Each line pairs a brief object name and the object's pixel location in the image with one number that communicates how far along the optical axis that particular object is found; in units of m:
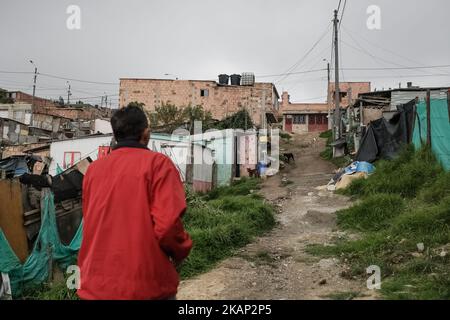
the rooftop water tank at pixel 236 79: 32.72
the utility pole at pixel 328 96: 32.82
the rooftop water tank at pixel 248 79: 32.44
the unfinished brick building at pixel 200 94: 31.17
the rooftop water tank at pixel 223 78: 33.19
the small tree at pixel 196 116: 24.64
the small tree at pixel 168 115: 26.39
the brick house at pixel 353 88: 39.03
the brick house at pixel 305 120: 40.16
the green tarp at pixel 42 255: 6.07
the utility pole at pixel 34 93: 31.87
